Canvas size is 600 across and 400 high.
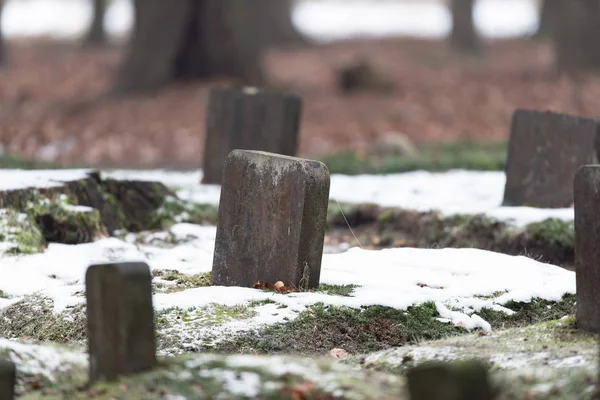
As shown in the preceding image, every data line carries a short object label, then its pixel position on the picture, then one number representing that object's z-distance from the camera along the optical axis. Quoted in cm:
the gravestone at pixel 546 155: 1937
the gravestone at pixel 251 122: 2278
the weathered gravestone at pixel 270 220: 1308
